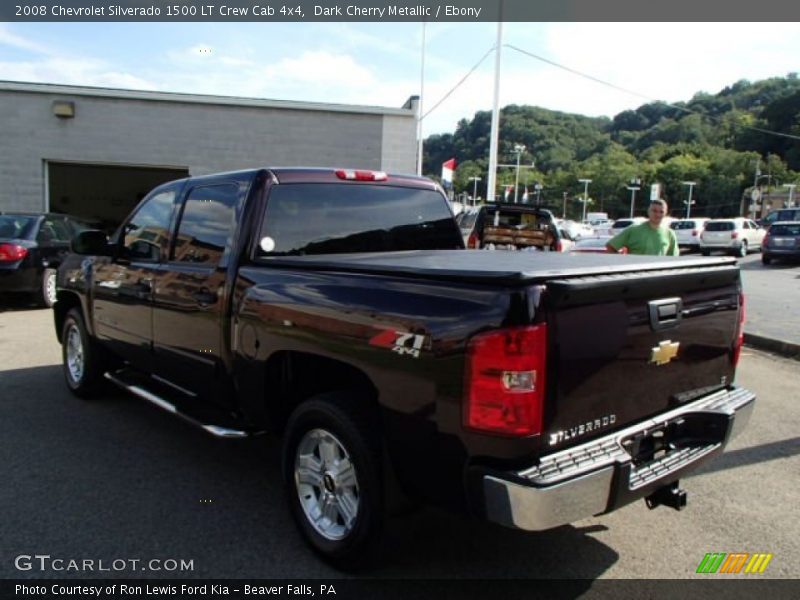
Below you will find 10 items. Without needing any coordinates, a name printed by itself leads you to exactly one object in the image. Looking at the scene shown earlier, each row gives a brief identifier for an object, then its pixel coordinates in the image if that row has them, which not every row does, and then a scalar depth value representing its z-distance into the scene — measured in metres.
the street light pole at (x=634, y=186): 109.09
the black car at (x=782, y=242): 22.33
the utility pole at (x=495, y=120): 19.83
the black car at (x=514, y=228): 11.51
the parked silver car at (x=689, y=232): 30.96
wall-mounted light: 17.31
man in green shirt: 6.93
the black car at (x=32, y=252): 10.17
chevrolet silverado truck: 2.37
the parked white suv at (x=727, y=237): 27.44
